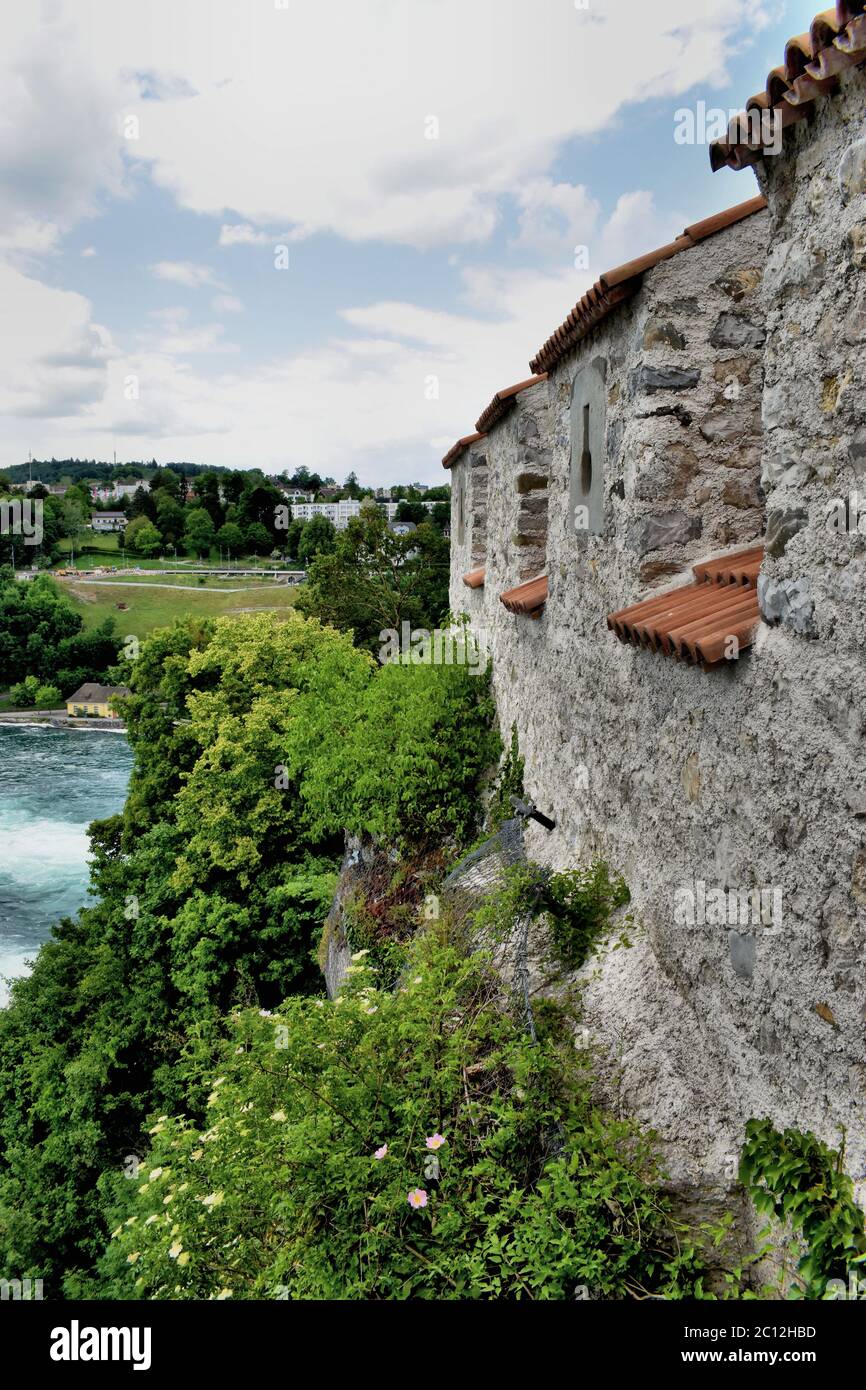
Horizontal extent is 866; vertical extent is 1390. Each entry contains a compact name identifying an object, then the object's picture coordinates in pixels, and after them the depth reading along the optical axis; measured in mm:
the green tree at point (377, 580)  28859
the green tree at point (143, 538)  89750
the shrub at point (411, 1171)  3611
